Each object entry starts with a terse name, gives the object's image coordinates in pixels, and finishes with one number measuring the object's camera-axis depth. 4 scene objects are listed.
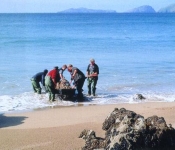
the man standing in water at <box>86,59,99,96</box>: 15.48
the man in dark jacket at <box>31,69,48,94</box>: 15.55
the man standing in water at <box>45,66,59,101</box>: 14.16
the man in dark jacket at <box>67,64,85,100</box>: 14.80
